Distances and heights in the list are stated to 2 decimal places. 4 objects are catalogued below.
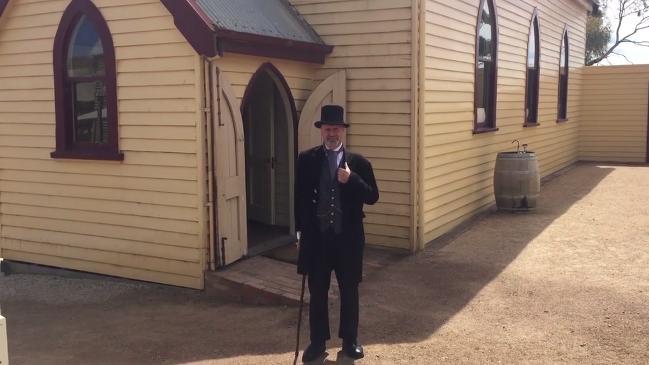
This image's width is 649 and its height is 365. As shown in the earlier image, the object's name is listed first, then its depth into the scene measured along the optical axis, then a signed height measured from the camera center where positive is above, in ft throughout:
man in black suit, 16.66 -2.77
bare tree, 118.73 +15.52
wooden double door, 23.75 -1.51
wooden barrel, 35.24 -3.52
